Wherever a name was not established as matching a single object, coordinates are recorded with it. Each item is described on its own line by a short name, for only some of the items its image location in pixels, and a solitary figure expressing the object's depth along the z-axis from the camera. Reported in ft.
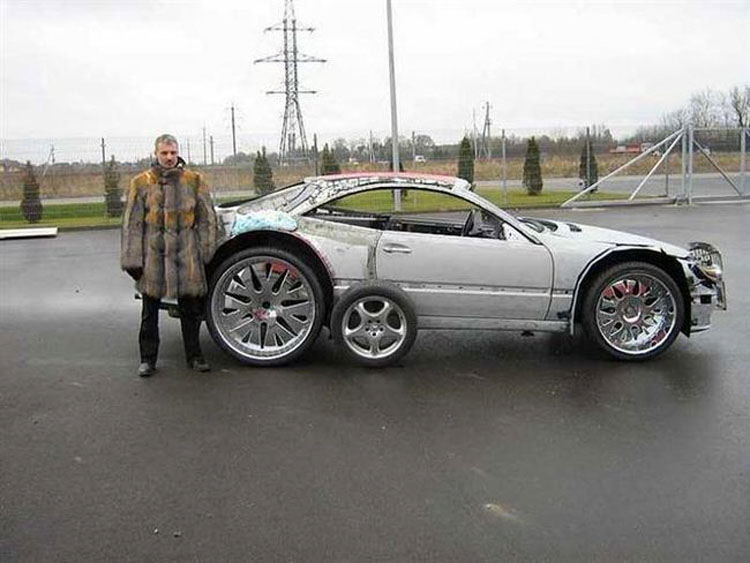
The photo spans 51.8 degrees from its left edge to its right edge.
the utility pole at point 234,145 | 70.45
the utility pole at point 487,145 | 80.98
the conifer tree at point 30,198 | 69.92
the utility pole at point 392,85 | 65.87
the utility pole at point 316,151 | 71.56
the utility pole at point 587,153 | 75.87
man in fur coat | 18.10
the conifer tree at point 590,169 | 76.69
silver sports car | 18.90
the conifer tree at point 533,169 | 83.20
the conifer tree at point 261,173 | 72.08
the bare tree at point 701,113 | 201.57
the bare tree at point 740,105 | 203.12
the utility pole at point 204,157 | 70.28
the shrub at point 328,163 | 73.15
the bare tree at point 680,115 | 183.71
